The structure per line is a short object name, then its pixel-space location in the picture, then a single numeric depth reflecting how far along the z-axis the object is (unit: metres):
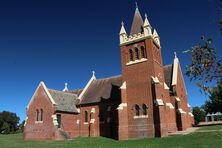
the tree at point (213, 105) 48.70
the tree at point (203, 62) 5.80
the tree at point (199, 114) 72.53
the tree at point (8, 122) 78.98
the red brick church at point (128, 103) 25.00
